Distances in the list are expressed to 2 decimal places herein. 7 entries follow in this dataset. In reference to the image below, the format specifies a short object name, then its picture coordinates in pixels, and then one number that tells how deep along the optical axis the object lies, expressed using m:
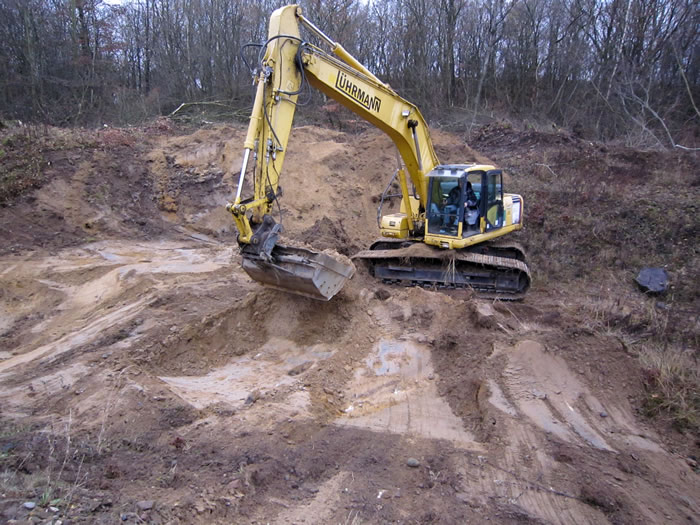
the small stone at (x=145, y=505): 3.42
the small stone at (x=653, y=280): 10.13
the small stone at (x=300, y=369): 6.17
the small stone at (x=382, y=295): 7.94
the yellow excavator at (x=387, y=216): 6.42
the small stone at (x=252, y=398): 5.33
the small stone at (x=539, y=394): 5.59
